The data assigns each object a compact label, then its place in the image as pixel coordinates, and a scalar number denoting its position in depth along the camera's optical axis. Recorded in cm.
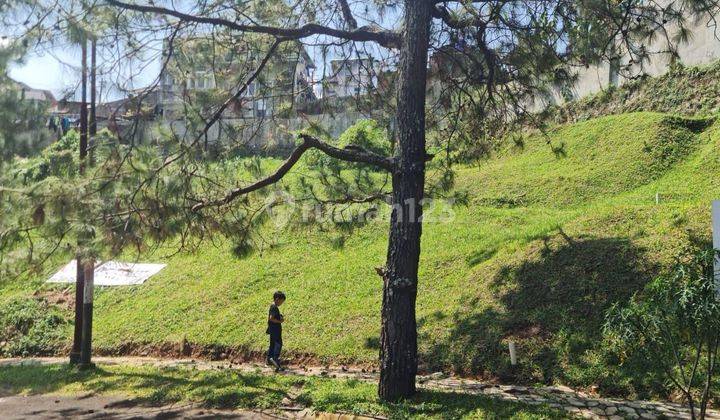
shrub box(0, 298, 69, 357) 1198
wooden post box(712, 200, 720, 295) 586
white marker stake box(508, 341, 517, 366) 714
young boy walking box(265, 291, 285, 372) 862
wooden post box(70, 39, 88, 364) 925
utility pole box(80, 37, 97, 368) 960
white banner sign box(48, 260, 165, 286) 1413
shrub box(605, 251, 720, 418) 452
